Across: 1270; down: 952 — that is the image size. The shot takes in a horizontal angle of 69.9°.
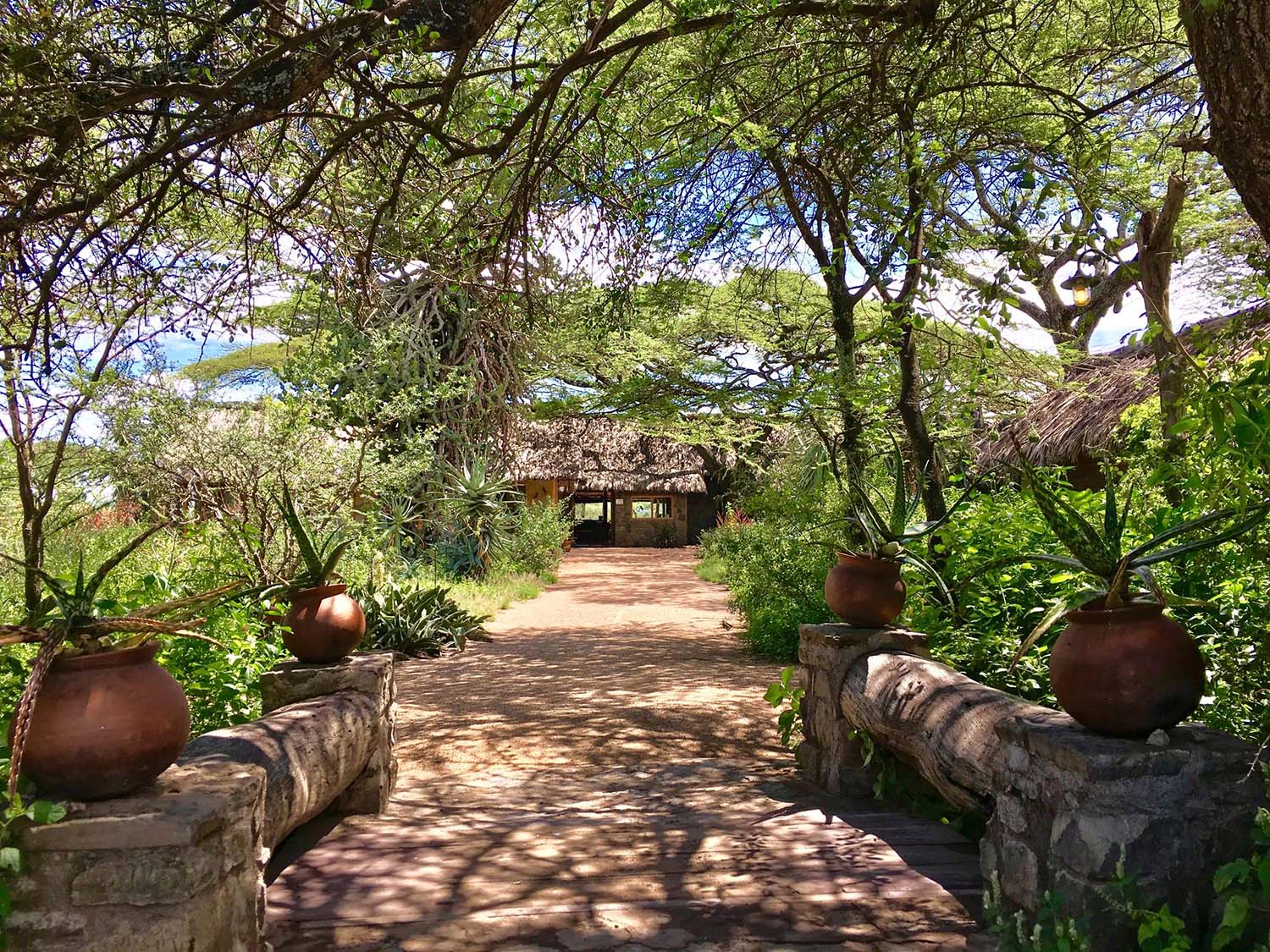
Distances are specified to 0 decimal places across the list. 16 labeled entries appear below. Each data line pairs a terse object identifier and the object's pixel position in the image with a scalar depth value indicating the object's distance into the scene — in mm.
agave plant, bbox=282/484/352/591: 3852
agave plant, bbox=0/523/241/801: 1978
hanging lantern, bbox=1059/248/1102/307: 5246
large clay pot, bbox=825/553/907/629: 4352
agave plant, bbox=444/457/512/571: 13320
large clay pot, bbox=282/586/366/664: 3842
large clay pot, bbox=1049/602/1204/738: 2236
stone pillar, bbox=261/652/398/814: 3771
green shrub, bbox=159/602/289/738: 4082
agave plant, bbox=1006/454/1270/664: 2352
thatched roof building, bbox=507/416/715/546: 25625
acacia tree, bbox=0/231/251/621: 3795
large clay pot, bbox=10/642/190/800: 1987
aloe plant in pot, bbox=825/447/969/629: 4355
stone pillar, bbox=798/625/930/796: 4242
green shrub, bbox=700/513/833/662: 8414
